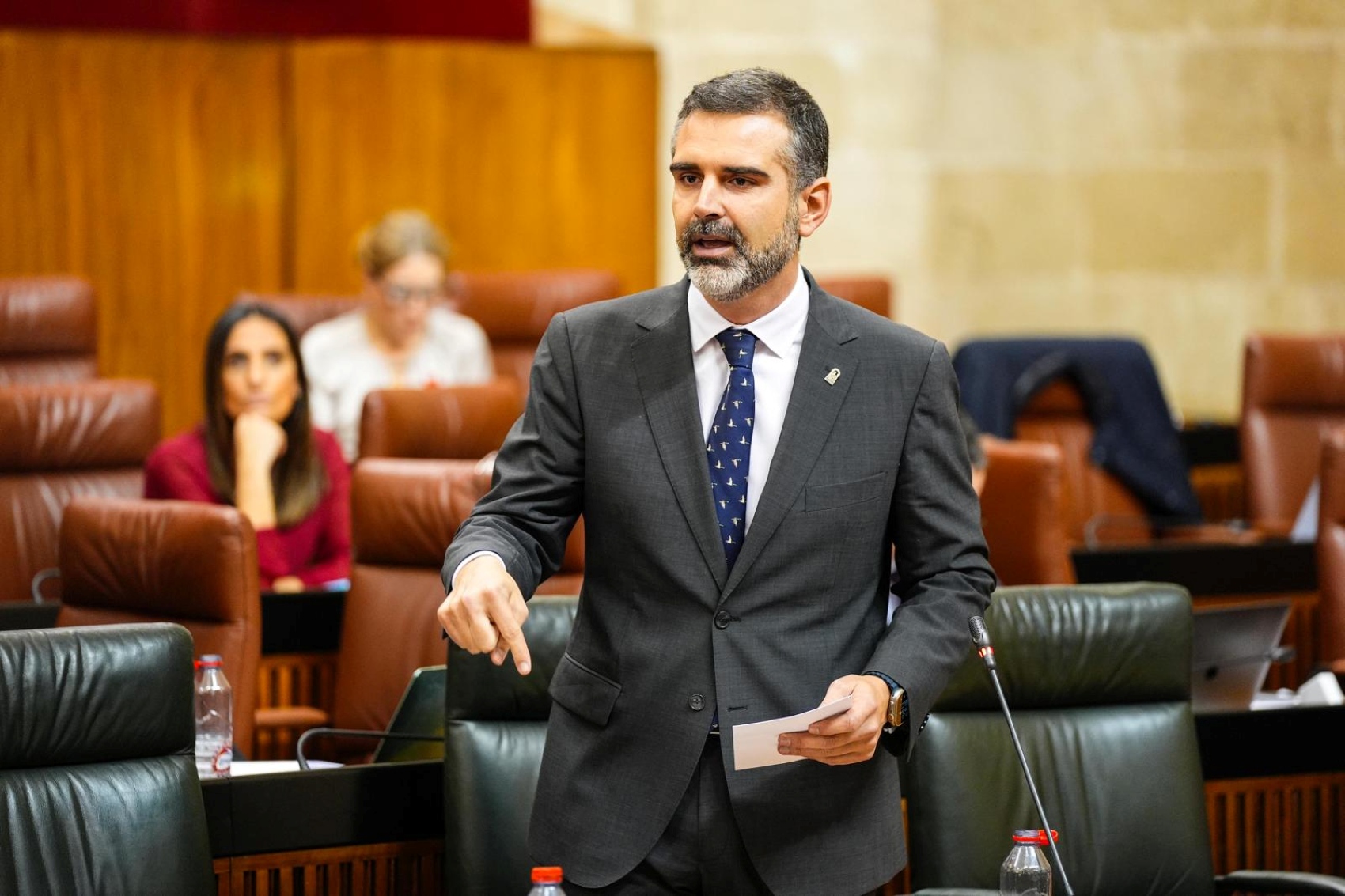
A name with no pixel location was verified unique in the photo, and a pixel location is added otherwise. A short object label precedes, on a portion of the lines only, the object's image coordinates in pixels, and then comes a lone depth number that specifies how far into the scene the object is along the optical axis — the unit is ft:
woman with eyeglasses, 32.71
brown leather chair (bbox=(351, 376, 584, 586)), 26.61
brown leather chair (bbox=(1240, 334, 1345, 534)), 34.17
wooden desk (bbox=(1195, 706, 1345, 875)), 18.51
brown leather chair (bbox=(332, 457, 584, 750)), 22.07
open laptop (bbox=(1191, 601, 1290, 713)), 18.81
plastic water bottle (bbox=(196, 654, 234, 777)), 18.01
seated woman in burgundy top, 26.25
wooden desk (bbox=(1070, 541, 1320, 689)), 26.25
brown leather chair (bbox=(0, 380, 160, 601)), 27.20
